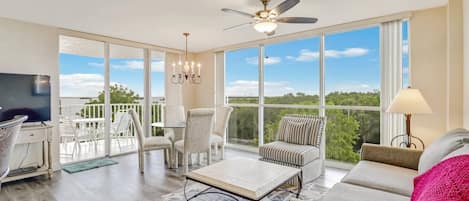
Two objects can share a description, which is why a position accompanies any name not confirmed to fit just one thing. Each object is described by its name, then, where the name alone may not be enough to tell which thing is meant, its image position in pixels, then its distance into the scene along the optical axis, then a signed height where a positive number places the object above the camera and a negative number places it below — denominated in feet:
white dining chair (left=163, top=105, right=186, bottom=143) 16.34 -1.08
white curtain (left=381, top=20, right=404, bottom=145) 11.45 +1.12
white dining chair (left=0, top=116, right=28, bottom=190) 5.98 -1.02
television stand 10.93 -2.29
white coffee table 7.12 -2.57
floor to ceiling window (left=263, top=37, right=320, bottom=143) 14.61 +1.10
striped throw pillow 11.78 -1.59
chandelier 19.15 +1.82
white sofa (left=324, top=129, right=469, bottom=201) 5.80 -2.28
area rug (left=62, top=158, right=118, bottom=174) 12.98 -3.70
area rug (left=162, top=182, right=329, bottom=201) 9.35 -3.82
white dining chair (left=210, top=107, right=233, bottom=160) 14.55 -1.91
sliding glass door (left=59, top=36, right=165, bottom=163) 15.47 +0.36
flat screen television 10.91 +0.12
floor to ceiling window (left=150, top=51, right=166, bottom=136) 18.52 +0.94
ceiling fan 8.40 +2.85
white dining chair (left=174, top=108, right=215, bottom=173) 11.92 -1.76
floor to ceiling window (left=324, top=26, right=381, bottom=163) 12.53 +0.39
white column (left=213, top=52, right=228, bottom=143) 19.17 +1.50
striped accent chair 10.68 -2.24
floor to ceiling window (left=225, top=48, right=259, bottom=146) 17.63 +0.37
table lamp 8.89 -0.20
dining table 13.71 -1.98
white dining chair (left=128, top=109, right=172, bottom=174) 12.52 -2.34
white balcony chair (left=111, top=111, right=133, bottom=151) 16.97 -1.77
